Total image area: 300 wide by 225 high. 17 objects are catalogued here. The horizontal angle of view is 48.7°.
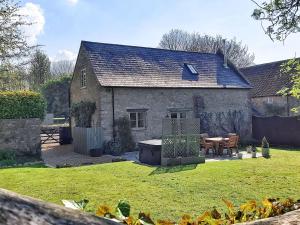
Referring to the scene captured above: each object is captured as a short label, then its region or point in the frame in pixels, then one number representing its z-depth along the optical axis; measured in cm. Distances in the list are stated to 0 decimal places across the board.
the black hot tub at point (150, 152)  1549
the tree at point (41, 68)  4344
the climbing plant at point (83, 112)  2219
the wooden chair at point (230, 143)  1822
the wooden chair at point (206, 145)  1852
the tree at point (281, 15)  613
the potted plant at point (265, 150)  1728
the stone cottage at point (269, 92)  2853
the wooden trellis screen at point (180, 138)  1524
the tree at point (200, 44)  5644
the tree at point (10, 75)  1263
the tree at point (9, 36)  1111
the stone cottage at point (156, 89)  2123
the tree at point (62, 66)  8466
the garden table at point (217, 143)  1820
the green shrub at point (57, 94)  4641
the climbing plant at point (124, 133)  2097
